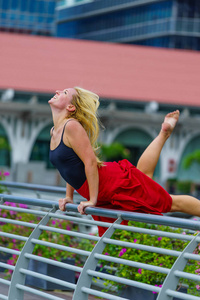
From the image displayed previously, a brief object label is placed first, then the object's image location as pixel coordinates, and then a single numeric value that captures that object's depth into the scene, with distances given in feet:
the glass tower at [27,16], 340.32
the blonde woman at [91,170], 20.94
